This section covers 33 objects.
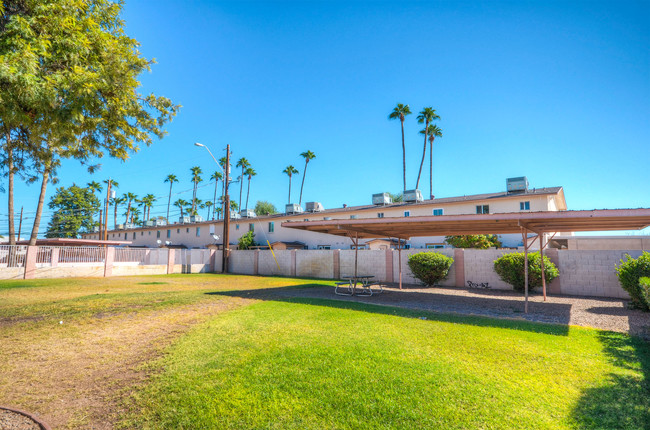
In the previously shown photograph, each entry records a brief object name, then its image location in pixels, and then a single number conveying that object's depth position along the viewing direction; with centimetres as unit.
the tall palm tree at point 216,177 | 6811
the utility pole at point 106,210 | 3360
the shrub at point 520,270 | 1341
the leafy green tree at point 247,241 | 3450
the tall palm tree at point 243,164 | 5866
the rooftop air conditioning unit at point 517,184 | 2341
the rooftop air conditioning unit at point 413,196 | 2845
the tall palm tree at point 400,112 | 3994
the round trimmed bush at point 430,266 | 1626
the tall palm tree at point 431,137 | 4020
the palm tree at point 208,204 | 8081
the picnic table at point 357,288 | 1288
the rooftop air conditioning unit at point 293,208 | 3569
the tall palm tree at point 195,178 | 6756
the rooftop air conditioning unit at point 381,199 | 3080
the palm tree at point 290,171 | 5681
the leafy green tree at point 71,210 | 5722
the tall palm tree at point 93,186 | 5884
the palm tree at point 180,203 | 7744
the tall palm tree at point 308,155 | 5197
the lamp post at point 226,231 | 2641
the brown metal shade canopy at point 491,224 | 857
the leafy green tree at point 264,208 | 6082
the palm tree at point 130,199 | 6488
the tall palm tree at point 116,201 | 6358
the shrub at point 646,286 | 691
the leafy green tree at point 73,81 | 466
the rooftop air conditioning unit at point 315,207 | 3303
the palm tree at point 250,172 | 6162
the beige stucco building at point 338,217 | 2334
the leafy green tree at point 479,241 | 2262
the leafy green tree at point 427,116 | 3891
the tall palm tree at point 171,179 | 7244
